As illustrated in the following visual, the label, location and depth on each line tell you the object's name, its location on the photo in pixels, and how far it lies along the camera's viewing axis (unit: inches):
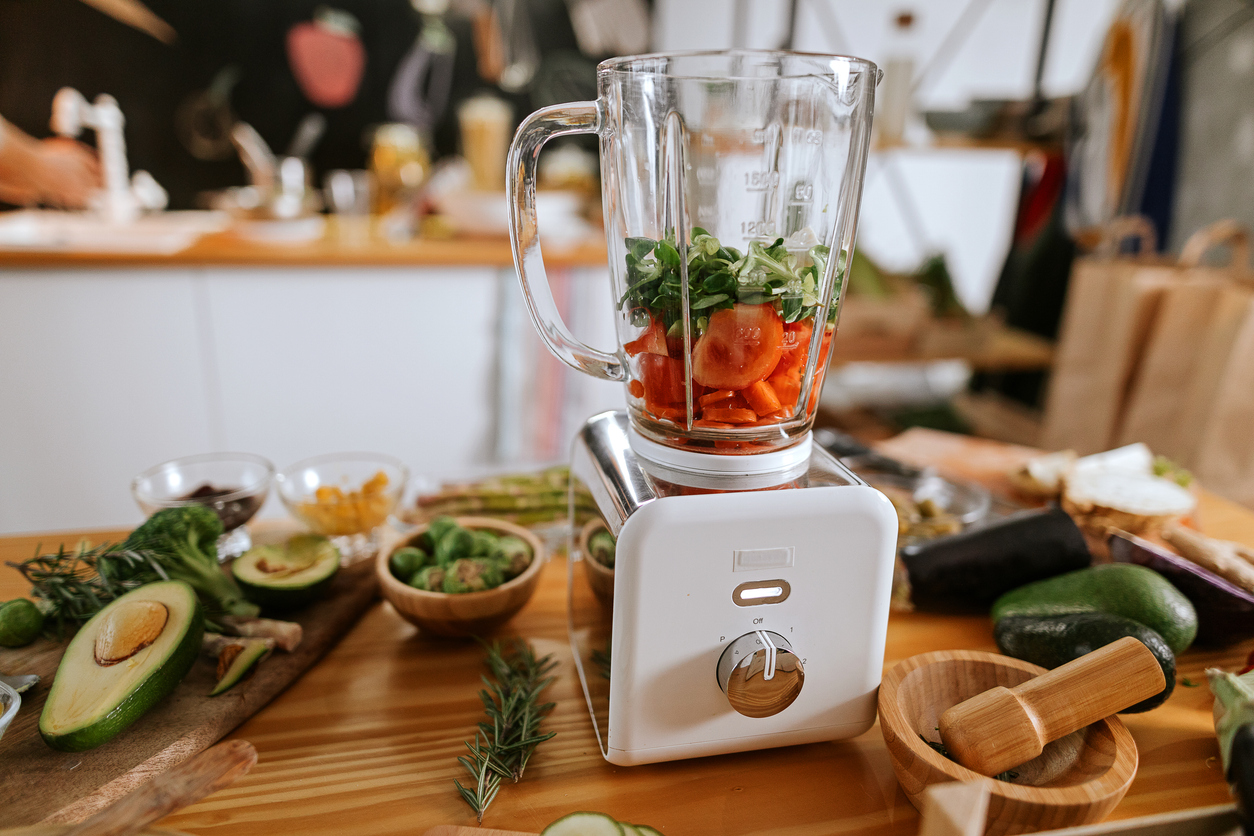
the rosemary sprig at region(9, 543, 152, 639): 28.5
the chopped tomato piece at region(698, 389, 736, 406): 24.9
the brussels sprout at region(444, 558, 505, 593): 29.1
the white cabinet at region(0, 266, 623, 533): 73.8
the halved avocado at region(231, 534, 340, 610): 29.9
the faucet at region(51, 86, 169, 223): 85.5
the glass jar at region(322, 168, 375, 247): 91.6
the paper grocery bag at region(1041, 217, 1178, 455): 68.3
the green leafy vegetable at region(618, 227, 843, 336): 23.9
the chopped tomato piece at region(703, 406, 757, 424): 25.0
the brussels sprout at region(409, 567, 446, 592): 29.4
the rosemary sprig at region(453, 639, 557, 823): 23.8
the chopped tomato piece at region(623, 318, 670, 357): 25.4
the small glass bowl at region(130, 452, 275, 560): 33.6
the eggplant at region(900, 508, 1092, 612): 32.8
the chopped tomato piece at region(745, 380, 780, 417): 24.8
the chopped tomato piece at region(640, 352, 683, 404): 25.4
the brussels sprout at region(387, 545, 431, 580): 30.5
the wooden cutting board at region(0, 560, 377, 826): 22.0
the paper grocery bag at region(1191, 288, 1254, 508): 60.0
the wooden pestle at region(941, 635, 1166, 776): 22.4
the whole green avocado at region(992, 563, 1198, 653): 29.0
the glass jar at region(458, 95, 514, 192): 95.4
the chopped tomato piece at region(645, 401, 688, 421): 25.6
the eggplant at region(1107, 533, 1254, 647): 30.3
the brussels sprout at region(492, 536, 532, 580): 30.8
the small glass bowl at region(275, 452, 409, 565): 34.6
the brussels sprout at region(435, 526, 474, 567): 30.6
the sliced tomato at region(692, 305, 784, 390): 24.0
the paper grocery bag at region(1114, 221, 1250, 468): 61.5
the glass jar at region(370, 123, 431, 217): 94.0
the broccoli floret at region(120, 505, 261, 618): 29.0
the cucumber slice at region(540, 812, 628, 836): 20.5
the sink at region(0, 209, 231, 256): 73.7
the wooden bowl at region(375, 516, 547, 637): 28.6
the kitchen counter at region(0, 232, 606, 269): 71.2
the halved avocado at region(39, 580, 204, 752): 22.8
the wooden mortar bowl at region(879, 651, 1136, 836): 20.6
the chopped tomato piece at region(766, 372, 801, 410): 25.3
